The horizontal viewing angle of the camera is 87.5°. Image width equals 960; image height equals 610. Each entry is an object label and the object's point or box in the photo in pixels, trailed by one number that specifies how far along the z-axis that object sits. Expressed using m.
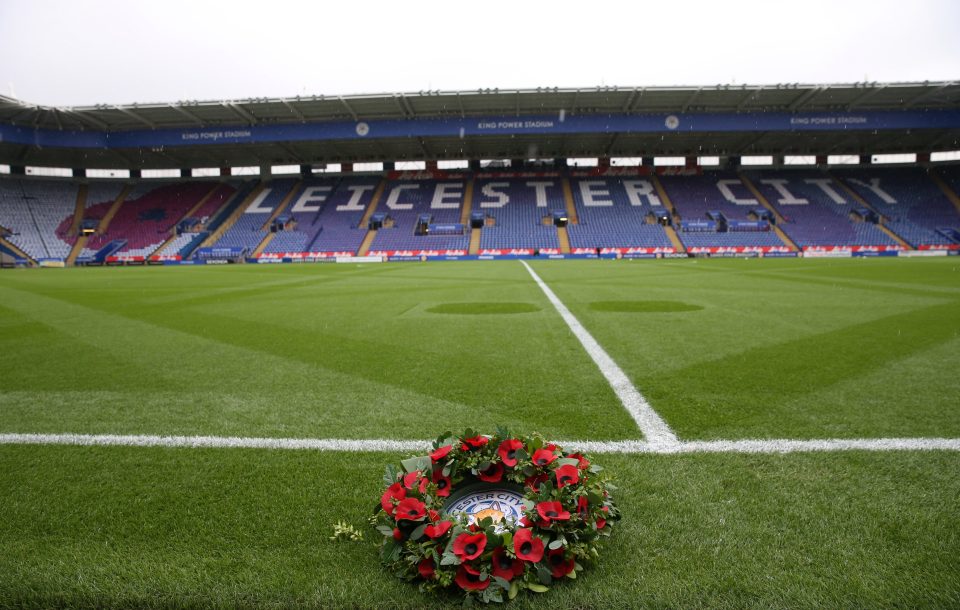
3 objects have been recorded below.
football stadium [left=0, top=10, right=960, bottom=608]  1.83
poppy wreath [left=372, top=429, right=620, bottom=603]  1.75
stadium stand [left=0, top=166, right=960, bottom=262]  38.28
